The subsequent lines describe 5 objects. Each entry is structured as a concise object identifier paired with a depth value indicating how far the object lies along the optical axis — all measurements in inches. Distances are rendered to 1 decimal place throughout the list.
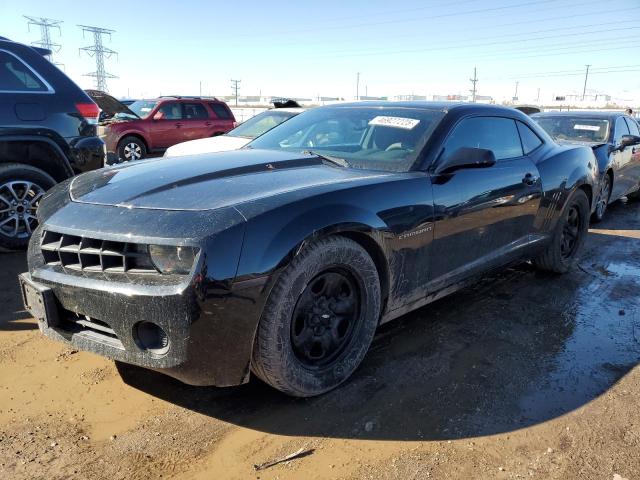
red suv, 496.7
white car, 289.7
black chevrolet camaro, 84.0
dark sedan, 291.9
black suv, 185.5
